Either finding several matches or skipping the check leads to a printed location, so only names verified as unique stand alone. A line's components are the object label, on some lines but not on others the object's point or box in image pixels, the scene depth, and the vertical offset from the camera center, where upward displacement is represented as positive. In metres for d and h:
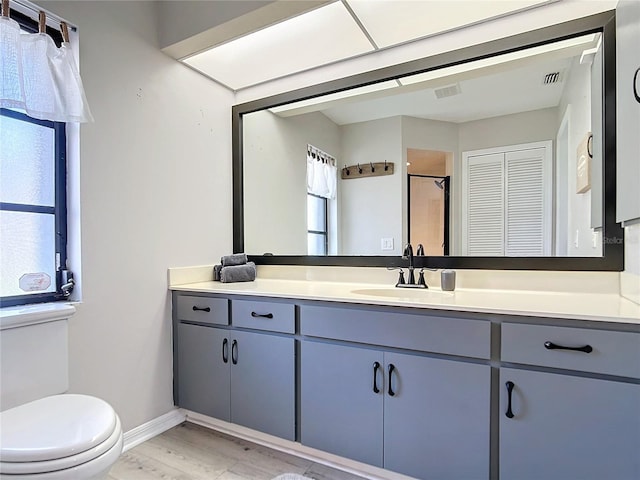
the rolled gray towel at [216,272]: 2.30 -0.24
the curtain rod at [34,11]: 1.43 +0.98
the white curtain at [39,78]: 1.33 +0.66
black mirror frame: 1.53 +0.58
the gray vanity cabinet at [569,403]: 1.10 -0.57
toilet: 0.97 -0.61
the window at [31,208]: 1.44 +0.13
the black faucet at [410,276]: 1.91 -0.23
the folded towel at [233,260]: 2.28 -0.16
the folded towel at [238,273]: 2.20 -0.25
